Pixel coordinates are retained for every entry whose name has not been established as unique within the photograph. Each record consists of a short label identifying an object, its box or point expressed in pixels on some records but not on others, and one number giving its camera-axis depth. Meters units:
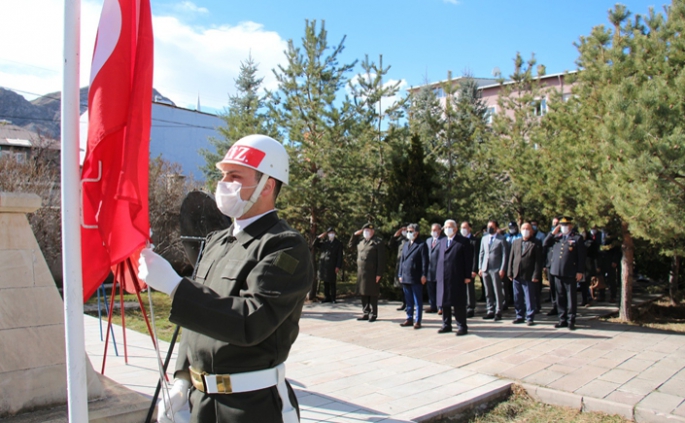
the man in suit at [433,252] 9.98
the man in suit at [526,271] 10.01
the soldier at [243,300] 2.01
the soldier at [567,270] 9.48
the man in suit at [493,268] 10.80
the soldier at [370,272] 10.36
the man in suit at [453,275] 9.09
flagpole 2.02
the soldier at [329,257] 13.12
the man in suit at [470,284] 11.07
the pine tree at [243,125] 12.78
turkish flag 2.25
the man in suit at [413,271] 9.82
